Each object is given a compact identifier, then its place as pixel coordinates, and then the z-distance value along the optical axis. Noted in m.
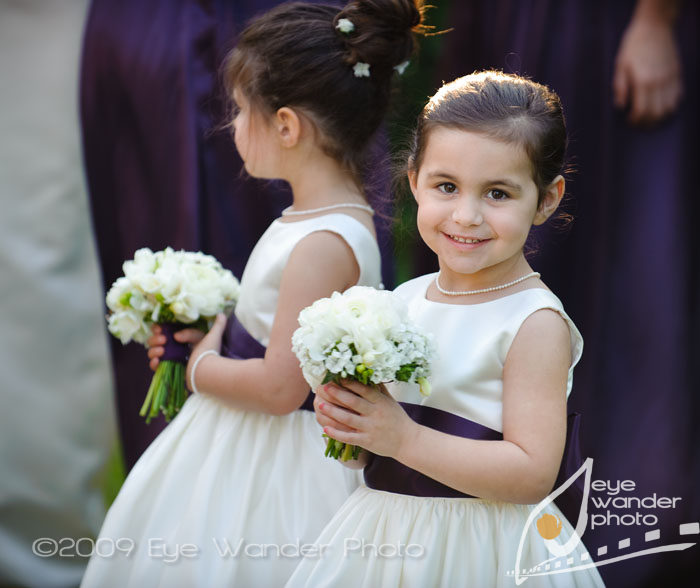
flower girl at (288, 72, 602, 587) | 2.47
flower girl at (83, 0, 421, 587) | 2.71
